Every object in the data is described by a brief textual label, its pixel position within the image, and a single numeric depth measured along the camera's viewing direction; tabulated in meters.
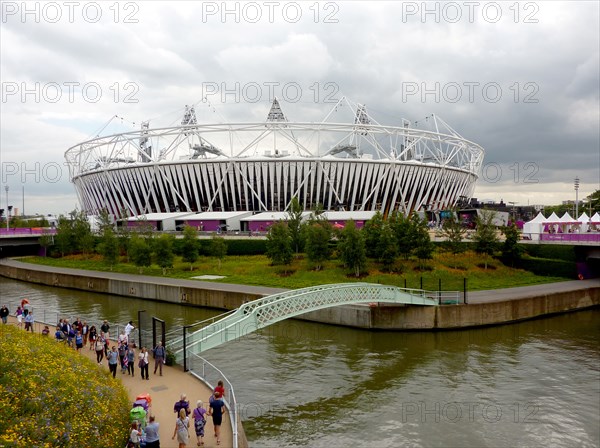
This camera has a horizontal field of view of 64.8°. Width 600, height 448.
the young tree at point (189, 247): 38.28
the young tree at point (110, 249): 40.59
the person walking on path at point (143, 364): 13.30
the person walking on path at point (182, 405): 10.32
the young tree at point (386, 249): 31.78
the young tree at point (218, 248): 38.16
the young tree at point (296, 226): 37.41
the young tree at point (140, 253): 37.16
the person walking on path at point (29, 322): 18.14
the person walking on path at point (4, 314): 19.23
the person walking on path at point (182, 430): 9.33
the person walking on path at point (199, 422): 9.80
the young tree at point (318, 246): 33.50
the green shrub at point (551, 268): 32.56
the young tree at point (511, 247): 33.66
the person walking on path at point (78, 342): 16.36
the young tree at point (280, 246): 34.44
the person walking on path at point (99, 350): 14.88
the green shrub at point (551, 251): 33.04
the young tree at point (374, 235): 32.43
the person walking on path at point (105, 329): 16.89
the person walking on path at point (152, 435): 9.07
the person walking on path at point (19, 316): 18.63
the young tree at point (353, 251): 31.36
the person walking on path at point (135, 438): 9.05
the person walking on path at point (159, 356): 13.55
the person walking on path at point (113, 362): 13.51
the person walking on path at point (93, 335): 16.91
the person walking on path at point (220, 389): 10.86
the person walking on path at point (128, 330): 16.07
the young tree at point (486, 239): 34.34
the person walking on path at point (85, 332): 17.65
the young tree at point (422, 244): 32.53
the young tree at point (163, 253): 36.72
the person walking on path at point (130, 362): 13.84
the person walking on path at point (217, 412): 10.27
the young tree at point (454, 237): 34.47
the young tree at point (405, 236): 32.88
